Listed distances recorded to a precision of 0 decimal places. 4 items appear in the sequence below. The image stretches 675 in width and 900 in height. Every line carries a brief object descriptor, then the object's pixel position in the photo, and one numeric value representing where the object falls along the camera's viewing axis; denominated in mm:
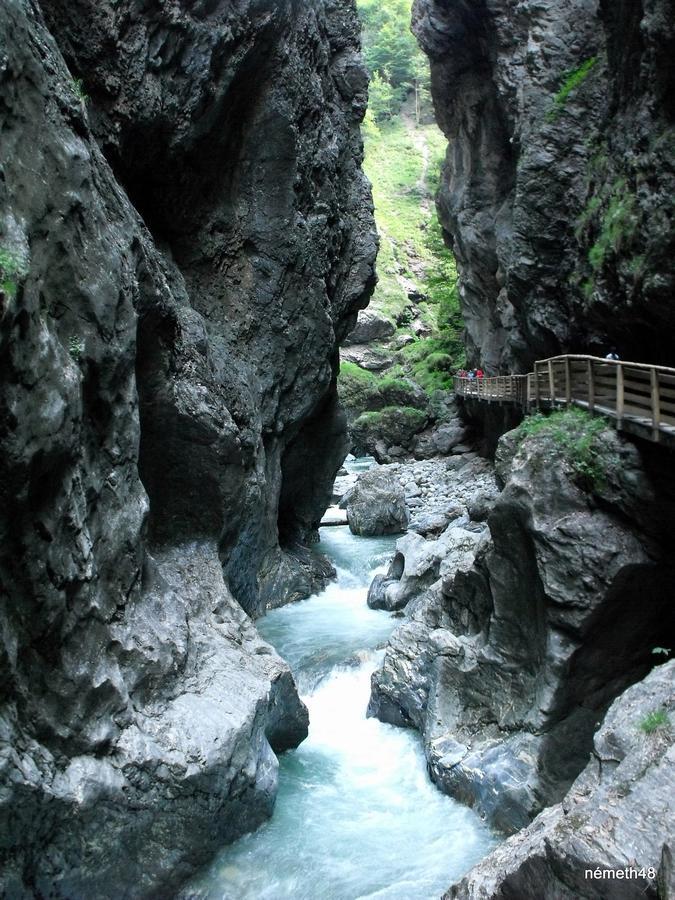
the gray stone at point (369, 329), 50938
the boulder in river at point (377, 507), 23469
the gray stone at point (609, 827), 4719
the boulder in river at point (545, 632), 8859
